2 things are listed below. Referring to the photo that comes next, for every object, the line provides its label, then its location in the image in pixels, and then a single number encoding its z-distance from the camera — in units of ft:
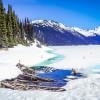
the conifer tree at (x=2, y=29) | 107.41
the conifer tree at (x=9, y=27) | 119.52
